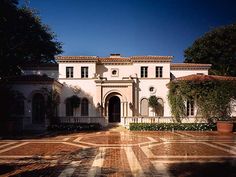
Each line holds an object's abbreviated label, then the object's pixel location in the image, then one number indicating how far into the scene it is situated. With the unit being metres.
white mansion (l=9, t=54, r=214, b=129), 25.47
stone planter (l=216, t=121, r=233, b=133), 21.12
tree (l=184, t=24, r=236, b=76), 38.97
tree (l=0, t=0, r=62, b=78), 21.06
